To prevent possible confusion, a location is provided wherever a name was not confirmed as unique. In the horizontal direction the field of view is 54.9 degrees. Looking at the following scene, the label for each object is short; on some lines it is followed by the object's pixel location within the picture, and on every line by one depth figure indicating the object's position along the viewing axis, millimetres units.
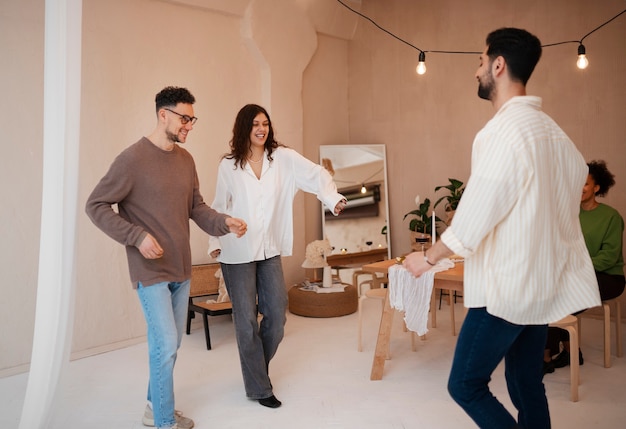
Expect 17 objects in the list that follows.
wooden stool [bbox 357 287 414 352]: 4543
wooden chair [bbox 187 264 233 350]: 5160
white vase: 6070
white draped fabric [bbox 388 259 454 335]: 3824
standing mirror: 7020
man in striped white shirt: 1973
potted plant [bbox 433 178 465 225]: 6383
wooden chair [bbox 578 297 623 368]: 4195
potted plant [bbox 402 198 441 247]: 6598
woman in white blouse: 3535
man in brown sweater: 2926
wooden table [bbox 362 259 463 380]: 3801
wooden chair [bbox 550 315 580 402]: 3566
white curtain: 2771
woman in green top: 4281
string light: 5090
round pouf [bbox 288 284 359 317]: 5867
